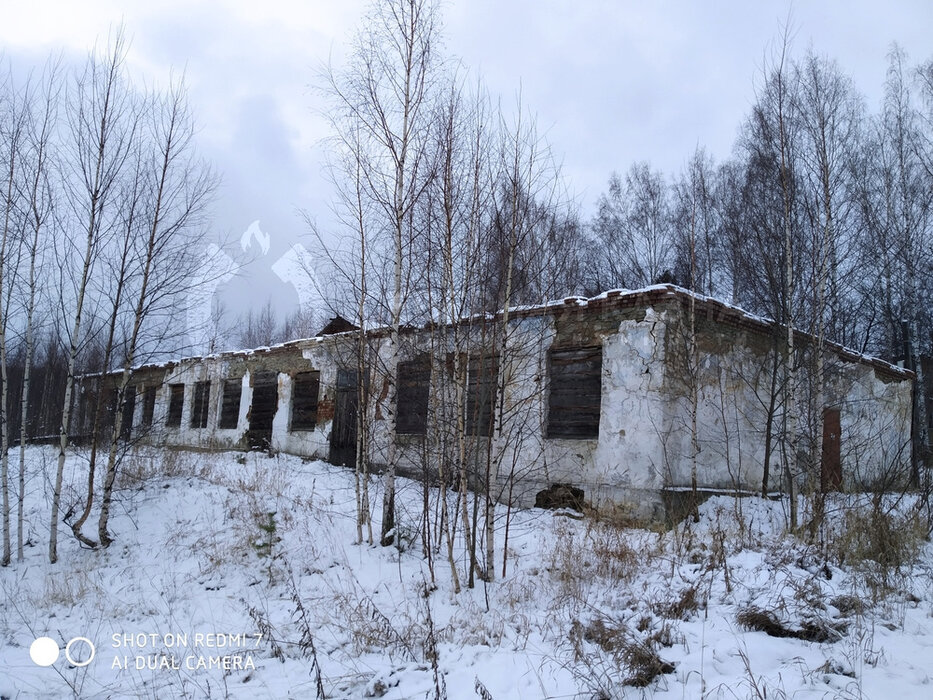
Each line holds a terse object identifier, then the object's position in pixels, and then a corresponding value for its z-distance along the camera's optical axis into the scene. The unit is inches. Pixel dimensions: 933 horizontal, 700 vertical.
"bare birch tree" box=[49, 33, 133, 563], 308.3
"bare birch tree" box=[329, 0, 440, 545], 303.6
